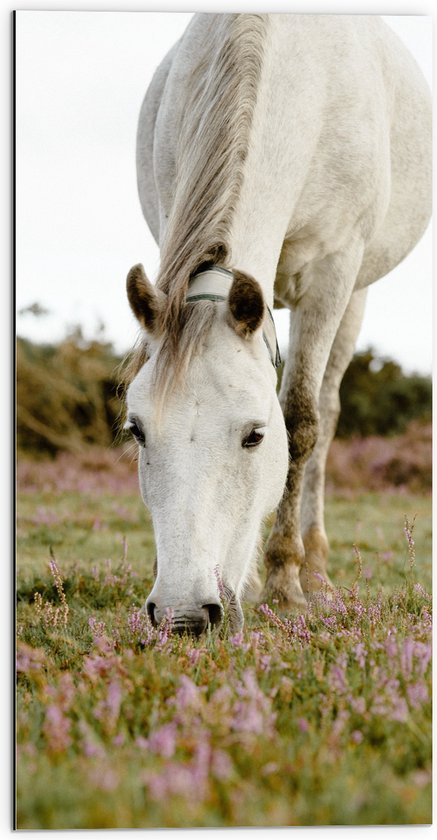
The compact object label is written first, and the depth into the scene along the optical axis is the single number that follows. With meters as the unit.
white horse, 2.80
